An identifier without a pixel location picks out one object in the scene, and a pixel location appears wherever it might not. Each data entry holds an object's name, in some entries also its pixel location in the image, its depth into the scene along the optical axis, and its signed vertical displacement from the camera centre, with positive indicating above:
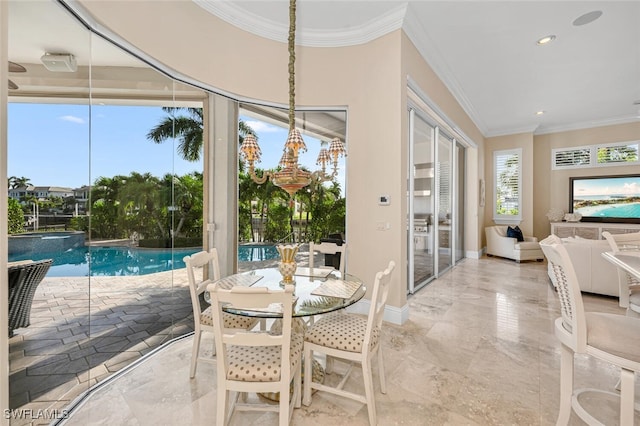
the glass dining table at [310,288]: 1.63 -0.54
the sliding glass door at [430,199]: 4.00 +0.26
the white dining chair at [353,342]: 1.65 -0.81
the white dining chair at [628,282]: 2.21 -0.62
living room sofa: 3.85 -0.76
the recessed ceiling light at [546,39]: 3.41 +2.19
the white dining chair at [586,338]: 1.32 -0.65
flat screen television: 6.21 +0.39
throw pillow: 6.66 -0.47
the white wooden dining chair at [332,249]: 2.69 -0.34
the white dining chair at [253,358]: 1.33 -0.80
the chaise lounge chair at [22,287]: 1.70 -0.47
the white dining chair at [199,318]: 2.03 -0.80
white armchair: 6.32 -0.75
